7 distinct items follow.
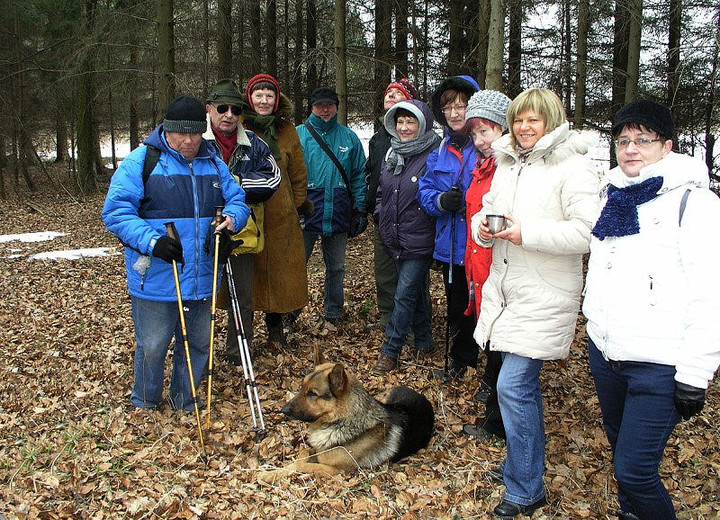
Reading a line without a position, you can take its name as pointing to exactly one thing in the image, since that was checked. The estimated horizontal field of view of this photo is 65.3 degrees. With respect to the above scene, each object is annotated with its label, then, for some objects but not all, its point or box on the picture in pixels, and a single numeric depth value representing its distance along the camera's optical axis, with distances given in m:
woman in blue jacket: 4.93
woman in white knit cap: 3.96
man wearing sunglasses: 5.05
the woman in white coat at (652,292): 2.59
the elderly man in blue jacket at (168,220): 4.11
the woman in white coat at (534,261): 3.27
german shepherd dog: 4.13
